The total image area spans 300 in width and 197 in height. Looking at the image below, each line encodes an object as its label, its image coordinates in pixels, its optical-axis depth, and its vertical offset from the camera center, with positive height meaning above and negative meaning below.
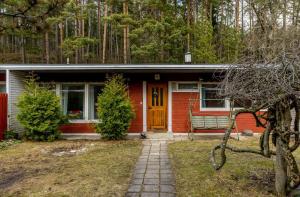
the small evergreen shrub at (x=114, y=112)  8.89 -0.28
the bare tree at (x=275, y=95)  3.60 +0.08
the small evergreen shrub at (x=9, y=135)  9.24 -0.99
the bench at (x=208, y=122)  9.53 -0.68
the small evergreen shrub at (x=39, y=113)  8.86 -0.29
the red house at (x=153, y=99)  10.22 +0.14
